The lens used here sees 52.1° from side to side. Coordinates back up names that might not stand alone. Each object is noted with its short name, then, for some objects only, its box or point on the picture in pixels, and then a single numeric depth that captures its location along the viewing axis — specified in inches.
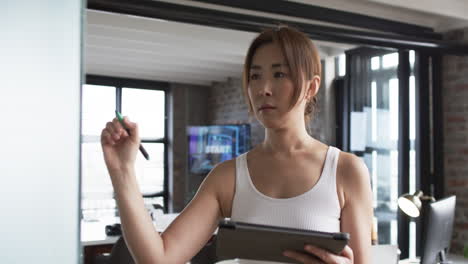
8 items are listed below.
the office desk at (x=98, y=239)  159.9
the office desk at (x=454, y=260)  131.9
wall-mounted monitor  294.0
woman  44.0
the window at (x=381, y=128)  193.3
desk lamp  112.4
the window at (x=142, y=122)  316.8
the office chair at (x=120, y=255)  125.8
